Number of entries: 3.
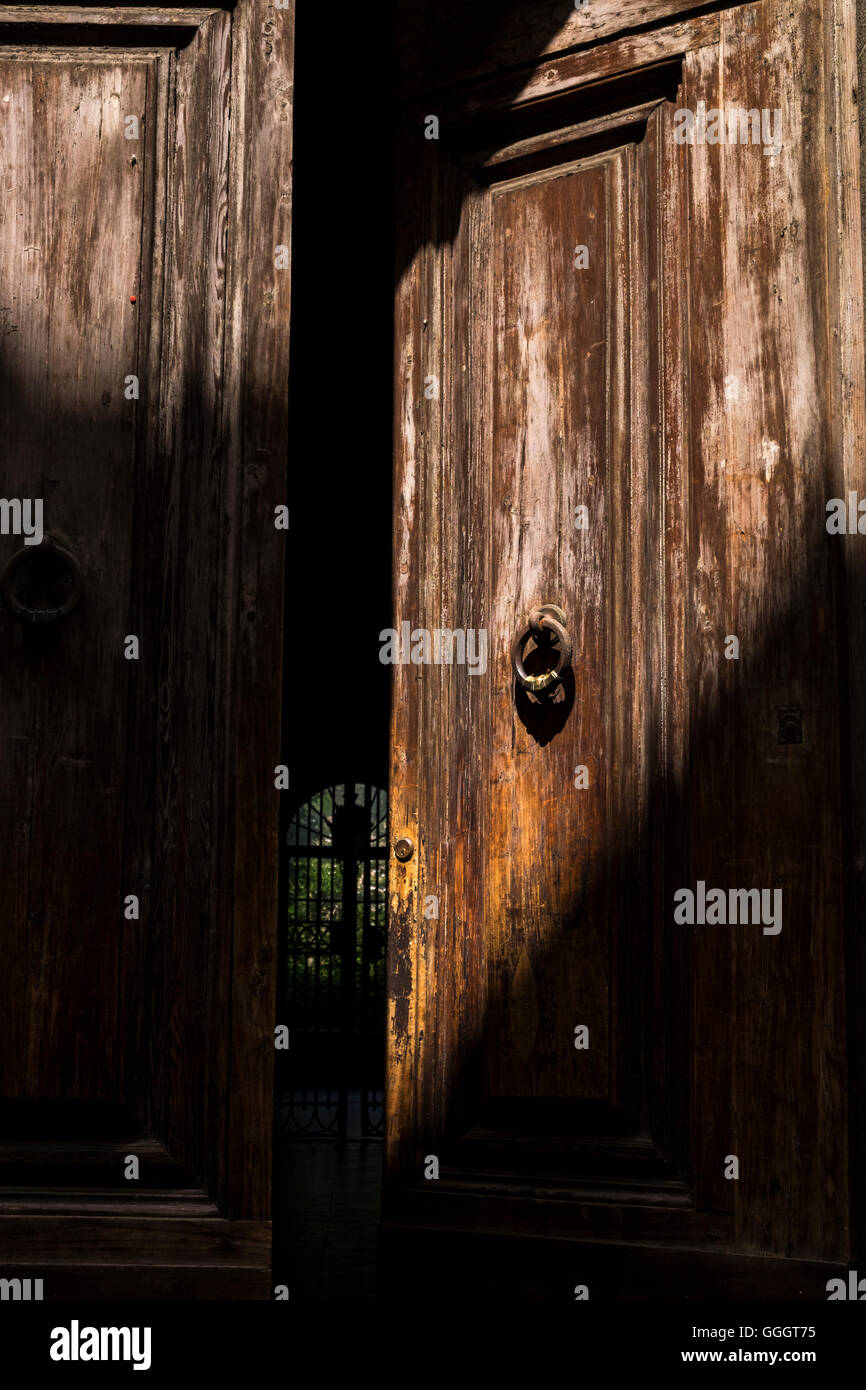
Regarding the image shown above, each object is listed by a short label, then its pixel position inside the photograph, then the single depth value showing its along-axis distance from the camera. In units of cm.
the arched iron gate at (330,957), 1061
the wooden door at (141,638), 225
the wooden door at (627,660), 223
